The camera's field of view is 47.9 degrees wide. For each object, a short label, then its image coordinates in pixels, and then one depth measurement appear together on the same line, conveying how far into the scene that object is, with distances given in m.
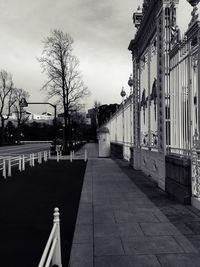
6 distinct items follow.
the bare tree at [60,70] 23.04
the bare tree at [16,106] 49.22
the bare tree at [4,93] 45.51
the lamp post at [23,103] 21.13
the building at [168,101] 5.49
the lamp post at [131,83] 12.62
